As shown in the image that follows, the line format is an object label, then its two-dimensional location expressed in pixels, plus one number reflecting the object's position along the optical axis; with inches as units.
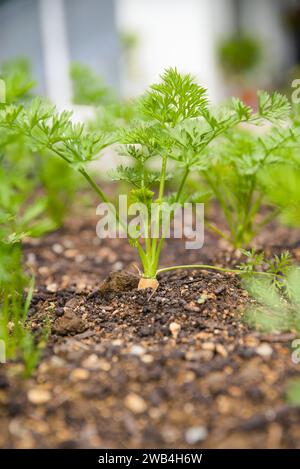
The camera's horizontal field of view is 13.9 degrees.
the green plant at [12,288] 29.1
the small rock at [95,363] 28.7
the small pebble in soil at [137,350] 29.1
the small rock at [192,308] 31.0
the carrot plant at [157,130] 30.1
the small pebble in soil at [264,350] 29.0
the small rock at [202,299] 31.2
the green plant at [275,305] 30.0
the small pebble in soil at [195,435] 27.5
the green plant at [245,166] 31.7
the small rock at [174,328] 30.0
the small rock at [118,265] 37.0
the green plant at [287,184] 30.0
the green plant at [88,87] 39.5
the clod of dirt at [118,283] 32.3
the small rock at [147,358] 28.9
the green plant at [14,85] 32.6
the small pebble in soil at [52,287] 33.9
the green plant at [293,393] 27.7
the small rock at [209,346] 29.2
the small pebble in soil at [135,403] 27.9
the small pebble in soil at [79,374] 28.5
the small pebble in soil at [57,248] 39.0
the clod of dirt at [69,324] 30.5
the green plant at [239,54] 99.3
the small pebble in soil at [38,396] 28.1
